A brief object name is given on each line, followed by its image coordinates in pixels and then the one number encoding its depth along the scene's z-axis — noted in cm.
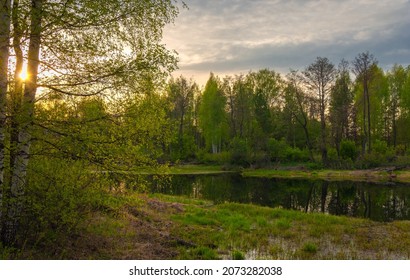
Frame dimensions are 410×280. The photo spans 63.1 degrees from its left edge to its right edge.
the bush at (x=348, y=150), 4934
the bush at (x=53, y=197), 793
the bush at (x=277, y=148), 5453
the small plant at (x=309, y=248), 1111
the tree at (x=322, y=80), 5203
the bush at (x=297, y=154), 5609
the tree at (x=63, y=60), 721
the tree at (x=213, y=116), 6581
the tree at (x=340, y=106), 5510
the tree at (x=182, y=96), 7106
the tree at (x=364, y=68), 5047
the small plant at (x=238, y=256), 994
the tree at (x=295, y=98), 5675
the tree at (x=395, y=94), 5989
